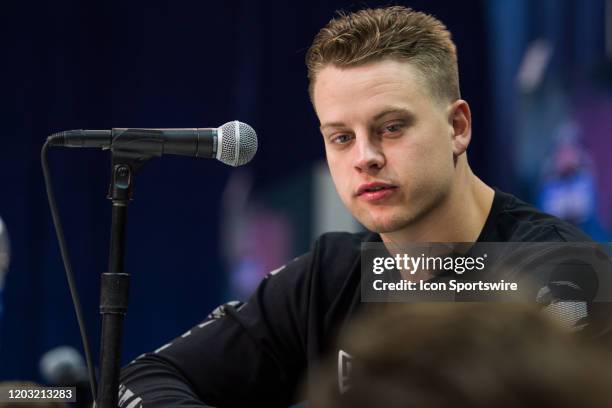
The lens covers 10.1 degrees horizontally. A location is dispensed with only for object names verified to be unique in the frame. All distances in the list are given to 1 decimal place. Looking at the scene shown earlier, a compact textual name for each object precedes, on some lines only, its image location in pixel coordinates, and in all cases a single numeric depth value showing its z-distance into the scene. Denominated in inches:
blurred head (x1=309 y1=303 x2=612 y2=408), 71.9
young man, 143.3
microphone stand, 134.8
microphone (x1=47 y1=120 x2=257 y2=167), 136.6
